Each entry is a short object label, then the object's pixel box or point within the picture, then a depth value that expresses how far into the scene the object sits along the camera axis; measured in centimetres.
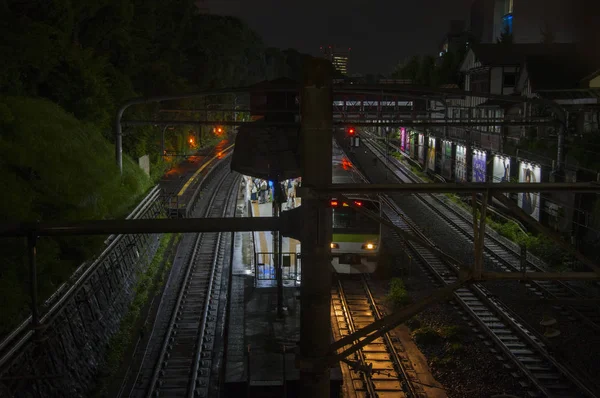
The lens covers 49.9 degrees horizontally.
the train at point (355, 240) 1630
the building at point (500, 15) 8212
